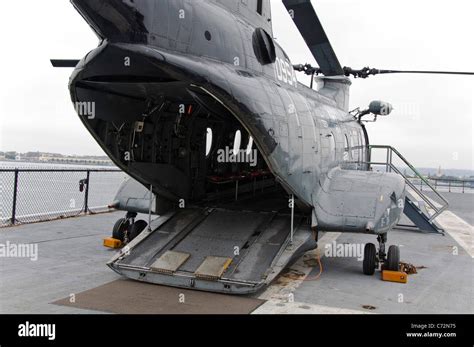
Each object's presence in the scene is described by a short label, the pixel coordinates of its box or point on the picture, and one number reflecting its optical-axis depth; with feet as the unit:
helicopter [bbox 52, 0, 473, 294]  19.36
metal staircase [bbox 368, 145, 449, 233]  45.29
